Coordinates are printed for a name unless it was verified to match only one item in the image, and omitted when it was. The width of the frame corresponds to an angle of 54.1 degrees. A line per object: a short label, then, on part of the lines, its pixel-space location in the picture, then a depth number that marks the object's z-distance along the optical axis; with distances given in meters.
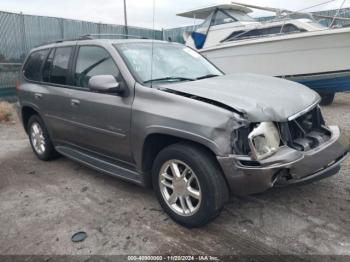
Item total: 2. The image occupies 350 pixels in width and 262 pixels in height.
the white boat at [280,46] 8.18
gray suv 2.86
